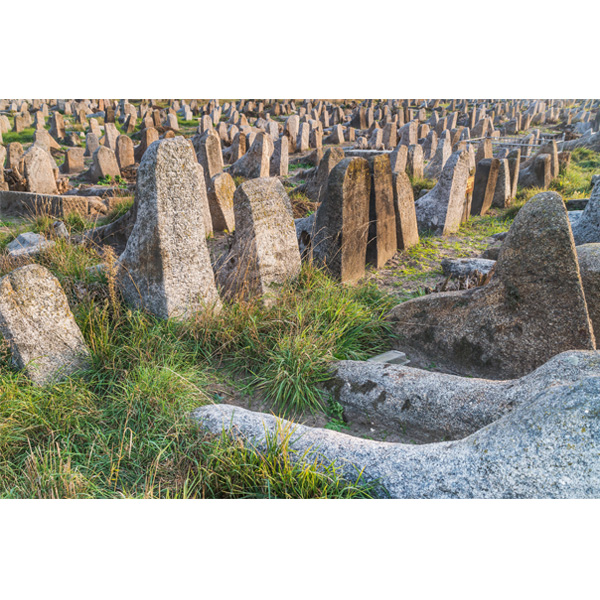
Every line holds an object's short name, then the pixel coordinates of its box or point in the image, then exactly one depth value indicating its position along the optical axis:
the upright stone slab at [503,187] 6.90
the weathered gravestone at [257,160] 8.55
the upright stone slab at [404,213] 5.48
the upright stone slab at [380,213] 5.07
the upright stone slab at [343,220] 4.62
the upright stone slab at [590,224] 3.95
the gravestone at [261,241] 3.84
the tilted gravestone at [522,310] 2.85
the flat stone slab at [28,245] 4.77
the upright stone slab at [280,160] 9.92
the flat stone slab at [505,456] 1.65
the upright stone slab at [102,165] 9.44
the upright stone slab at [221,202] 6.36
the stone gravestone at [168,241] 3.28
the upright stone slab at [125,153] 9.99
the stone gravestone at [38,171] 7.70
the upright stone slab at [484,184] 6.71
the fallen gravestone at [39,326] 2.79
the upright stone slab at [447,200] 6.04
